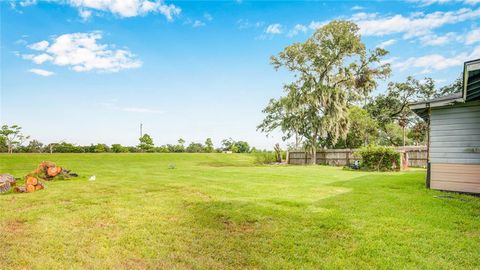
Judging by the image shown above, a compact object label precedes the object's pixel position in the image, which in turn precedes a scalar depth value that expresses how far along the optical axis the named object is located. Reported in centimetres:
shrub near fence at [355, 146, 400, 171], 1633
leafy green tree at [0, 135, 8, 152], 2965
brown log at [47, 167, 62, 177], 1149
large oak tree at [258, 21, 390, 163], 2356
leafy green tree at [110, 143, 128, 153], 3391
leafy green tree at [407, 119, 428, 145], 3112
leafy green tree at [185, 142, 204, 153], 4022
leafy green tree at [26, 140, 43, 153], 3062
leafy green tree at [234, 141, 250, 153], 4250
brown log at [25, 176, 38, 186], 868
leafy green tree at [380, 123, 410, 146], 3334
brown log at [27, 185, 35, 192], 853
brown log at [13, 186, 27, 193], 845
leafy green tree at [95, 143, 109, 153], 3259
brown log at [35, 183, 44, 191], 881
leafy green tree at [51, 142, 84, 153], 3050
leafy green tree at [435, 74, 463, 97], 2914
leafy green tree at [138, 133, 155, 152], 3669
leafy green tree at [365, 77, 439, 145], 3038
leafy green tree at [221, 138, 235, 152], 4225
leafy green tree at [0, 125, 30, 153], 3038
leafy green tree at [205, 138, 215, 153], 4072
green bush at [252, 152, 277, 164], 2735
